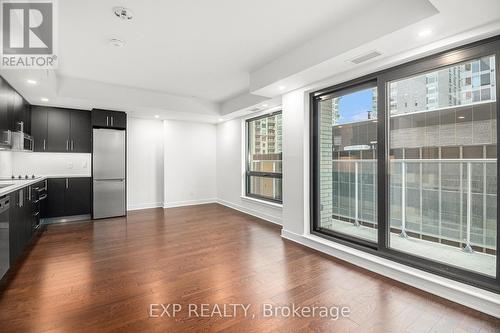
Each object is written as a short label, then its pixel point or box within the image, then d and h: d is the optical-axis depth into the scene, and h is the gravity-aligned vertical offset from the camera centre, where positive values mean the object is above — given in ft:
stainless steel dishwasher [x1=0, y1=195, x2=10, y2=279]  7.55 -2.23
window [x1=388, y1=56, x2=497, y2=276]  7.23 -0.47
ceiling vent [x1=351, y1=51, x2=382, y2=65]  8.06 +3.88
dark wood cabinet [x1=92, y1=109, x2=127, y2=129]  16.48 +3.50
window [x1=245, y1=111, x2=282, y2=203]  16.92 +0.69
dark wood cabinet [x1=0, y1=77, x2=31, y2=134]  10.41 +3.02
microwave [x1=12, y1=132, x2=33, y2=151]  12.07 +1.49
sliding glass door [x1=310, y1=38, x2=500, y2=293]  7.14 +0.09
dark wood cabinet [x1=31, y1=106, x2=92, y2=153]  15.47 +2.63
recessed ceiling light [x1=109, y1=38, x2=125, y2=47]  9.21 +5.00
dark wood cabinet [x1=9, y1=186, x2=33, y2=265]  8.61 -2.23
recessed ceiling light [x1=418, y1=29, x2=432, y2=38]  6.62 +3.82
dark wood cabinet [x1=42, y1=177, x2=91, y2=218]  15.29 -1.96
